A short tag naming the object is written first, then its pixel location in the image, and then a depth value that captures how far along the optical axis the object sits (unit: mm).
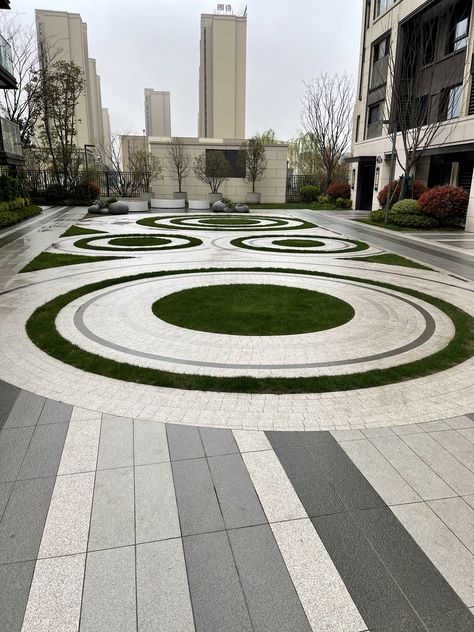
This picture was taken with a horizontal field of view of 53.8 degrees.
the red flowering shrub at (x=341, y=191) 38375
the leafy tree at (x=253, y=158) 39250
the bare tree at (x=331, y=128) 42844
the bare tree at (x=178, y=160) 39581
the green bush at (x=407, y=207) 22203
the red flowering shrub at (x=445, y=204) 21250
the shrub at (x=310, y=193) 43656
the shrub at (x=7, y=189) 24531
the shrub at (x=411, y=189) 25312
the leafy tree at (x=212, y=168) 38500
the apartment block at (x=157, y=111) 161375
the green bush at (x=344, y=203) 36531
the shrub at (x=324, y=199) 39959
